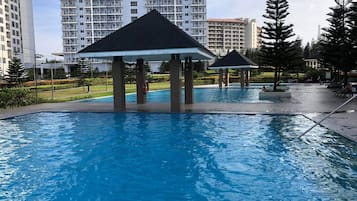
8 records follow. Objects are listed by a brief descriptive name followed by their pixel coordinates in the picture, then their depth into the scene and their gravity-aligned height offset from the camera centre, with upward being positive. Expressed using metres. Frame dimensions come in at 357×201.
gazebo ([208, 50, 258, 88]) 30.58 +1.24
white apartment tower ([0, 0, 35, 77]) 69.31 +12.61
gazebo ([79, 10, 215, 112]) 12.75 +1.20
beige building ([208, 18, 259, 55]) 115.33 +15.45
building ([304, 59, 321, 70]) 61.09 +2.38
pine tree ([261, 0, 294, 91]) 24.12 +3.04
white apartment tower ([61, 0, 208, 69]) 83.50 +15.52
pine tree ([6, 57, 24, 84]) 35.22 +0.64
